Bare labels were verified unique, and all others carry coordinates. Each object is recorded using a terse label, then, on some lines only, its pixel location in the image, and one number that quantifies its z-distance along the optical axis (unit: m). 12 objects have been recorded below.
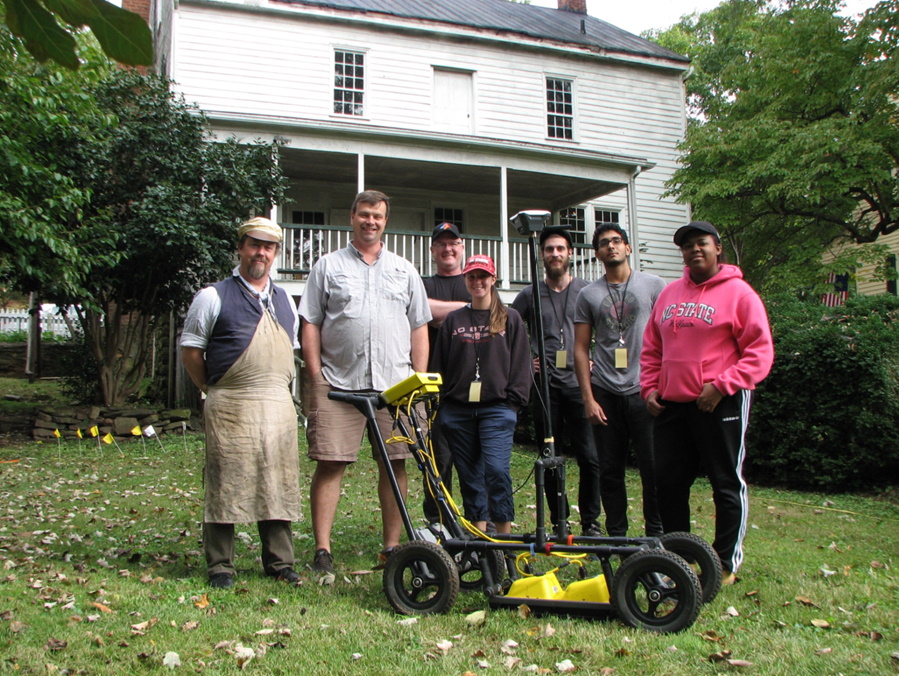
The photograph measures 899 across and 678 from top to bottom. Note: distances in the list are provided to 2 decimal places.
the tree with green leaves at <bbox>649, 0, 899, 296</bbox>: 15.28
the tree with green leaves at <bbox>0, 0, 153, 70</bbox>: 1.48
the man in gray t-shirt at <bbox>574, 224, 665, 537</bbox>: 4.73
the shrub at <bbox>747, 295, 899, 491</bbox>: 7.67
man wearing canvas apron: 4.20
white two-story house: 15.31
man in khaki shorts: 4.45
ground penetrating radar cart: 3.19
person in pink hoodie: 3.97
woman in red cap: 4.30
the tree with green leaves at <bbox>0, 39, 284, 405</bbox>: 10.66
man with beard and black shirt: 5.11
